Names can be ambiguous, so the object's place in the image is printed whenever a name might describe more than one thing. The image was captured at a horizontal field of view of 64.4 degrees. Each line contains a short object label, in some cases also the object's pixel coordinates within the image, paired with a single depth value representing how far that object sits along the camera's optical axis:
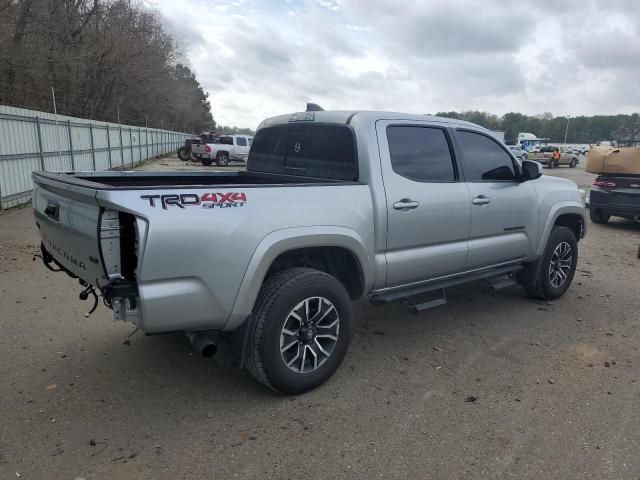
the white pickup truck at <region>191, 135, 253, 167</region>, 27.08
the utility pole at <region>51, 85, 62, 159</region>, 13.54
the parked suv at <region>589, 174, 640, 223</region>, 10.22
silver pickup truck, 2.76
